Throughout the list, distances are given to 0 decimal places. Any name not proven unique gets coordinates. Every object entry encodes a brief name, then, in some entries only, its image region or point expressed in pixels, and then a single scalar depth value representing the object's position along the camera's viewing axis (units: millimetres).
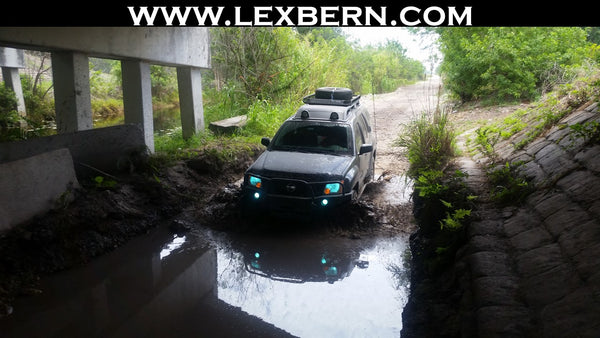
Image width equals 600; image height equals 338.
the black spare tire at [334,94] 9422
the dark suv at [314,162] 6684
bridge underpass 5938
